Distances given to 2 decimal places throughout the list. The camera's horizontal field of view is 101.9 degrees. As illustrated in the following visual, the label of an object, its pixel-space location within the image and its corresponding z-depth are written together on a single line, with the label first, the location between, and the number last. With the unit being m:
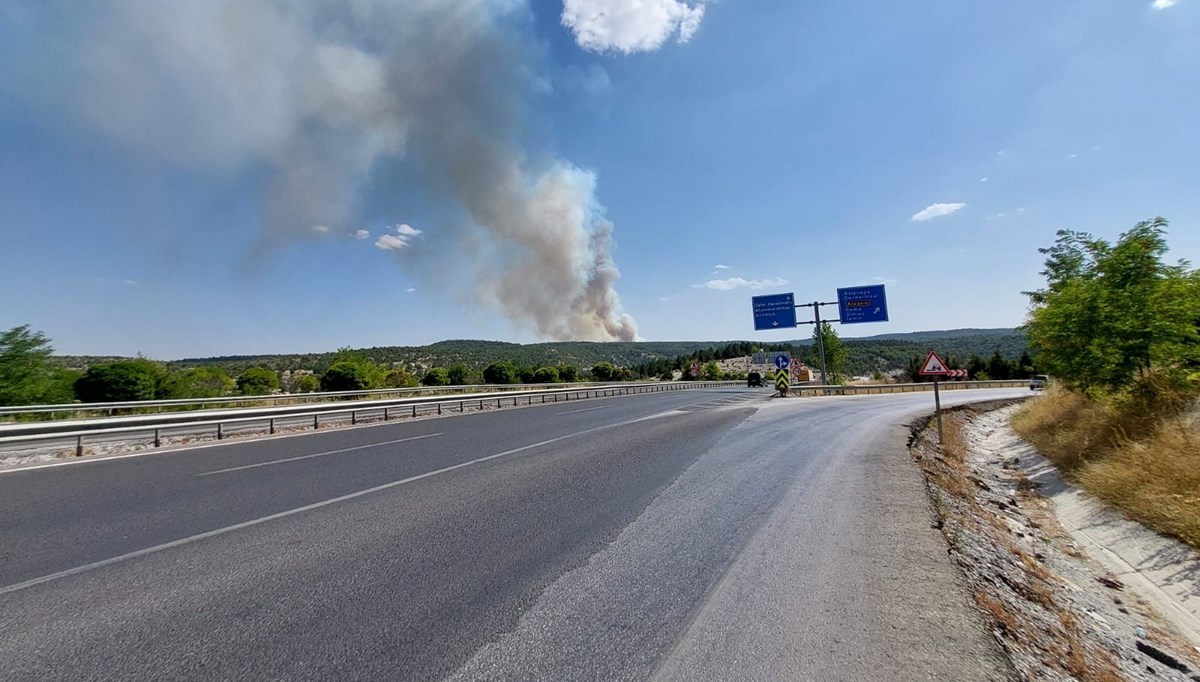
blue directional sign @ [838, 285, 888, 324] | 31.66
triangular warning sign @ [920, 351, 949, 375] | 14.12
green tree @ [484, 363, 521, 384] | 55.56
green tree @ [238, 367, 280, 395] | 37.53
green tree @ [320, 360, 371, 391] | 39.94
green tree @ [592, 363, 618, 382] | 70.50
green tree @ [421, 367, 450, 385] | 51.62
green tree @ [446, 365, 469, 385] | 60.00
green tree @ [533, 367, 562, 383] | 61.69
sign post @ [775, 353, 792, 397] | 31.00
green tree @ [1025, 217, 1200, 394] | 9.91
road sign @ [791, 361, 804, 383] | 42.52
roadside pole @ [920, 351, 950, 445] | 14.11
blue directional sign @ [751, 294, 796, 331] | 33.75
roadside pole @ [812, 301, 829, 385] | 33.75
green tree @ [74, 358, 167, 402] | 25.05
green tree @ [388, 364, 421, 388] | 44.91
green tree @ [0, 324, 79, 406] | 21.34
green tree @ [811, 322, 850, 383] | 61.75
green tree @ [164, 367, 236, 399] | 29.22
